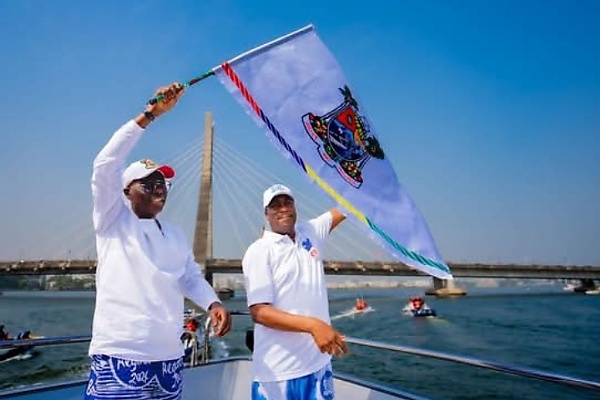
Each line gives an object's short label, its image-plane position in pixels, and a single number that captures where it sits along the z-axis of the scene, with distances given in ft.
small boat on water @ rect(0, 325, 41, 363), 50.06
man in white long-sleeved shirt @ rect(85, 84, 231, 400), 4.64
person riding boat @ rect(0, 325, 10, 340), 48.22
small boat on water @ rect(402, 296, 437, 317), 104.42
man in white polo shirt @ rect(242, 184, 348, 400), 5.34
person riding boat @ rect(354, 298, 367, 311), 121.17
